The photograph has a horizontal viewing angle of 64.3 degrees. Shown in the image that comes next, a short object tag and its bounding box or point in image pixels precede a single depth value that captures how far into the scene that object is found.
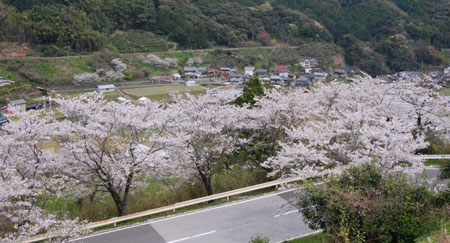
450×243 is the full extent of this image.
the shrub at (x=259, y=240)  6.70
